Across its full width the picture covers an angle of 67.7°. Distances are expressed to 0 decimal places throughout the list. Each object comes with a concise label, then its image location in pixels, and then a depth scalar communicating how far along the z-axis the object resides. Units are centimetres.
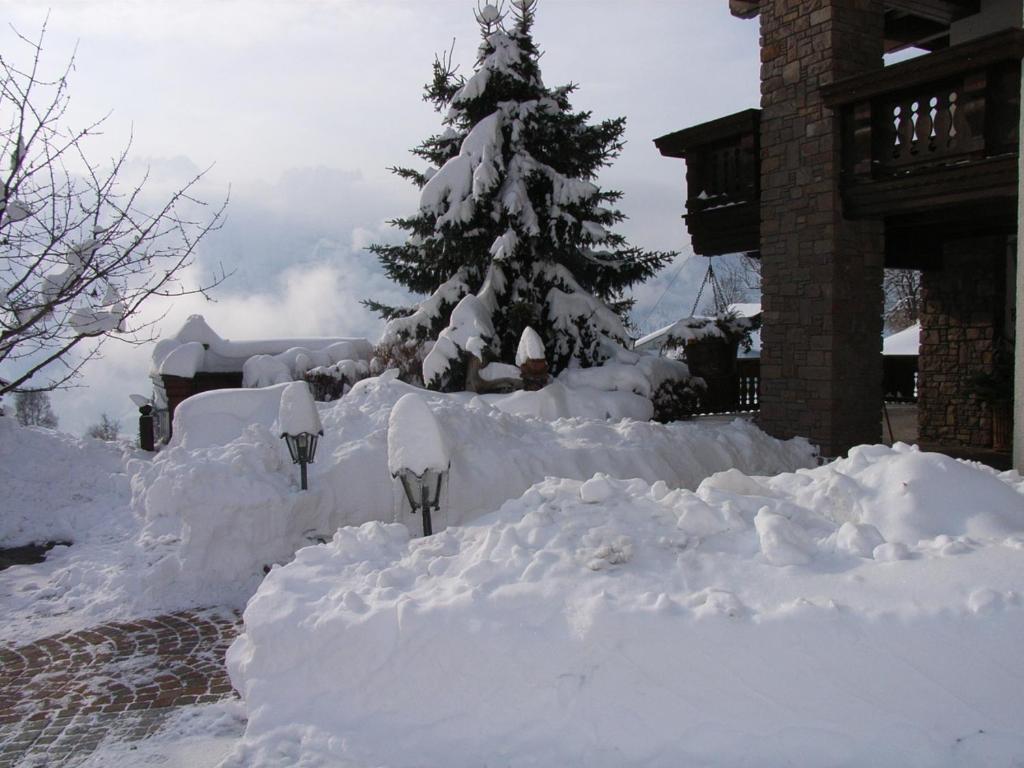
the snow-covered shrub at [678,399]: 1220
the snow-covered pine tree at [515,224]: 1274
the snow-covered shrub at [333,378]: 1470
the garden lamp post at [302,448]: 740
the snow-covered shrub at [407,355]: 1361
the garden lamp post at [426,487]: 517
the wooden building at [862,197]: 796
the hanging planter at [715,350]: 1318
